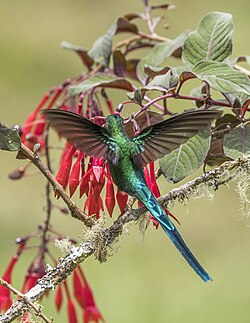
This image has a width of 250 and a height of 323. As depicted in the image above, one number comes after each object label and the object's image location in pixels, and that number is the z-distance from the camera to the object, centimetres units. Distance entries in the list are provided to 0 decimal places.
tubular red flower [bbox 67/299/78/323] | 447
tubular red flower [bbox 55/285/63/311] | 447
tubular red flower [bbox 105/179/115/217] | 422
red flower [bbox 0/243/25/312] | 445
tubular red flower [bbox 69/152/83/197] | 423
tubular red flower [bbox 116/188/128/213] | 422
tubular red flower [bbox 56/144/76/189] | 424
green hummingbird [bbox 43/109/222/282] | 417
